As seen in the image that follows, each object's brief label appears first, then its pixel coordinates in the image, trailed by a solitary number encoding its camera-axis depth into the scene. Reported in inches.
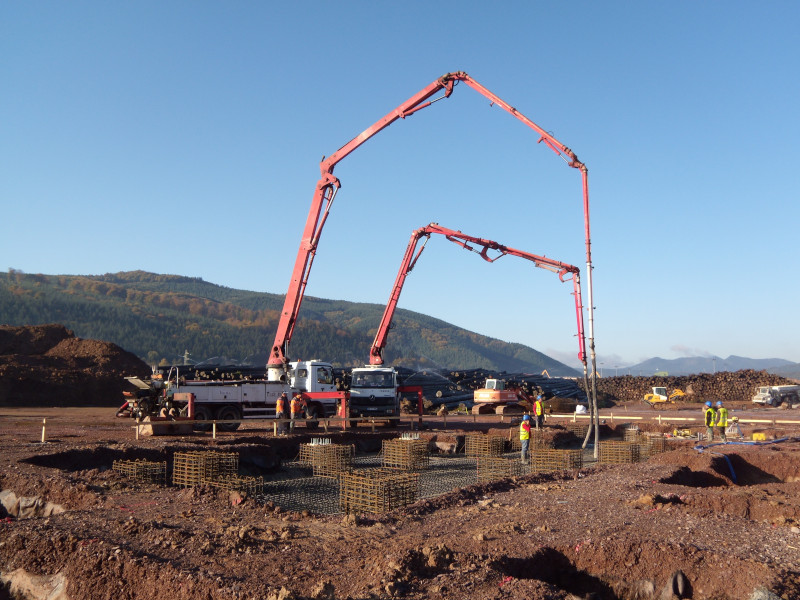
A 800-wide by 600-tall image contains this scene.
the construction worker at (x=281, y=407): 888.9
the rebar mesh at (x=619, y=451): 697.6
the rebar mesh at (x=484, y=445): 796.0
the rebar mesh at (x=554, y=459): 606.2
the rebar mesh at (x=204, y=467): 518.6
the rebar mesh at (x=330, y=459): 624.4
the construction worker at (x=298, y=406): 882.1
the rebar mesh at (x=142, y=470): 519.8
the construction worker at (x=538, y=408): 910.4
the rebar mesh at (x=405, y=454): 660.1
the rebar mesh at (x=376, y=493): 418.0
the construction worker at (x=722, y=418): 799.7
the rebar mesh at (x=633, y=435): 892.2
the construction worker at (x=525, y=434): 660.7
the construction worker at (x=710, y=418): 784.9
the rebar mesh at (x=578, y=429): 1023.6
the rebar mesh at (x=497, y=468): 571.8
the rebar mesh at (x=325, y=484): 485.9
